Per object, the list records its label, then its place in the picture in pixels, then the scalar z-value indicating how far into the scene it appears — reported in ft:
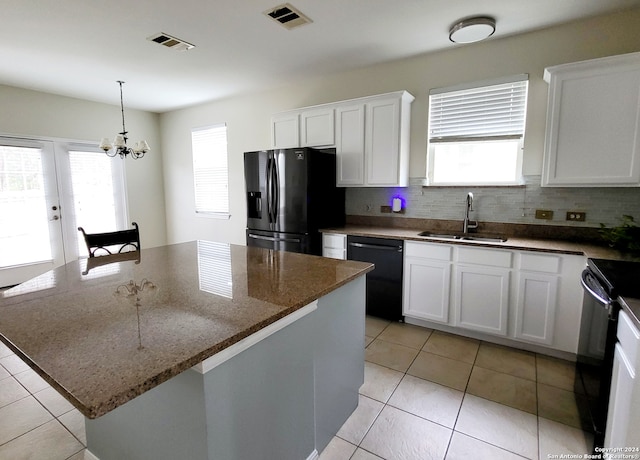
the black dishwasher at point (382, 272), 9.96
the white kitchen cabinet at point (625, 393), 3.77
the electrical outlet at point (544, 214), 9.25
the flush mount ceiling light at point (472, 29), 8.25
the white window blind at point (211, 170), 16.42
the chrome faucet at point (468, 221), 10.03
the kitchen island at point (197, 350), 2.83
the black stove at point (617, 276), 4.63
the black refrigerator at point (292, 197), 11.09
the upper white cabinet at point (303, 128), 11.73
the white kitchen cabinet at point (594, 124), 7.45
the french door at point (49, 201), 13.73
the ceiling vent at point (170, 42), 9.25
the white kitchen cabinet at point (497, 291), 7.80
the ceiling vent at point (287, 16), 7.85
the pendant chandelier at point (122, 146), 11.51
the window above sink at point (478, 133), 9.62
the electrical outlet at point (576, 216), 8.85
